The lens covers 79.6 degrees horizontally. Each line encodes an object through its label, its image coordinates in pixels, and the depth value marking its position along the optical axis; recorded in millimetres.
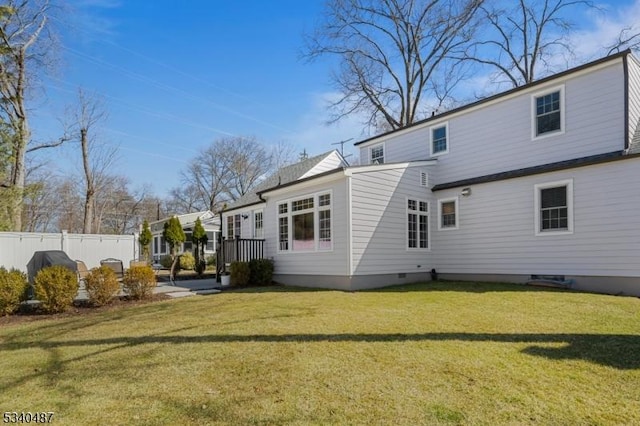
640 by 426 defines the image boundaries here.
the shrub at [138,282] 9719
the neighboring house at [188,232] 28172
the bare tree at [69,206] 32906
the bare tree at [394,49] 23109
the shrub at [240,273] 12164
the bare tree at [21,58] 16750
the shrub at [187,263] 22859
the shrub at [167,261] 24888
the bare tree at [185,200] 45031
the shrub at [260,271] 12523
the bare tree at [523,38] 21922
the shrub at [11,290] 8086
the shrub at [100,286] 8969
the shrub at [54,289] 8289
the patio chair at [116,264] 13809
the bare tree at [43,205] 23033
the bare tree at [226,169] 41094
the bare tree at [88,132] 23922
